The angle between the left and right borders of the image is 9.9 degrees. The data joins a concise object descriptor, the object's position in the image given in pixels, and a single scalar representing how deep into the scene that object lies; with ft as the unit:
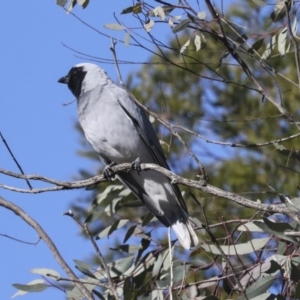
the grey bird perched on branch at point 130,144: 26.17
